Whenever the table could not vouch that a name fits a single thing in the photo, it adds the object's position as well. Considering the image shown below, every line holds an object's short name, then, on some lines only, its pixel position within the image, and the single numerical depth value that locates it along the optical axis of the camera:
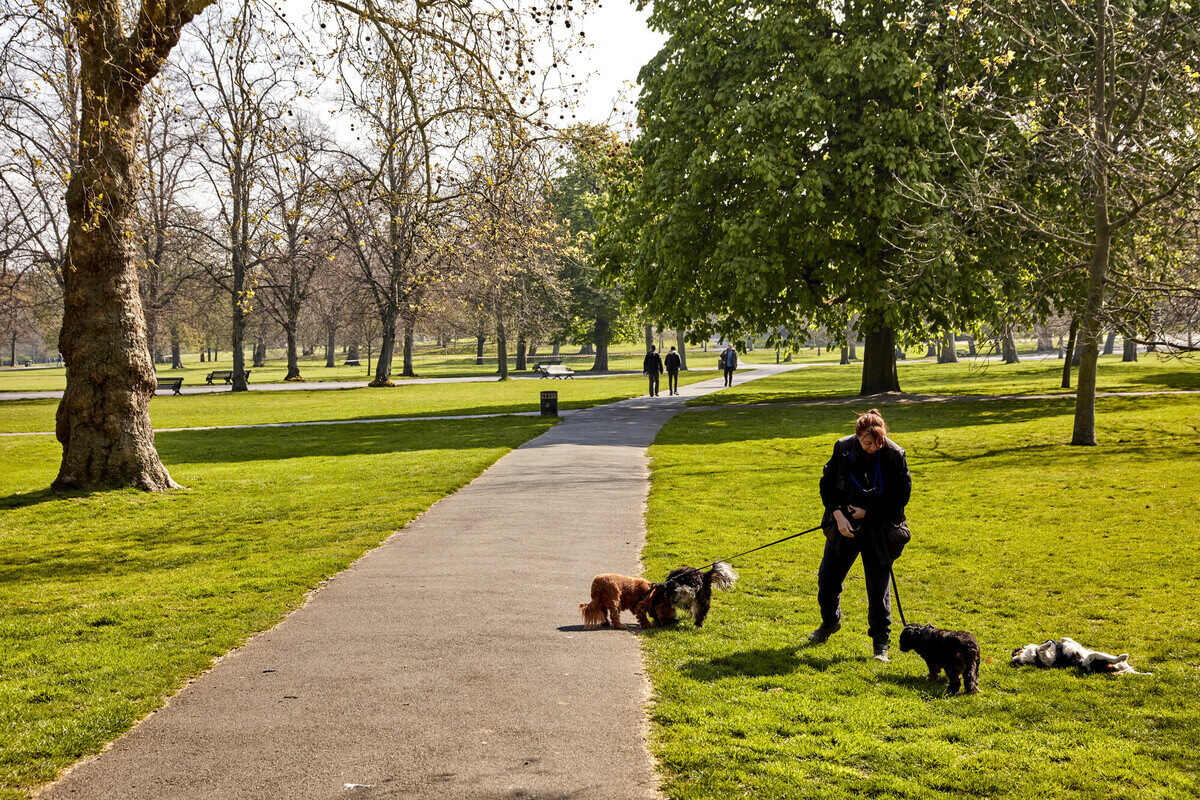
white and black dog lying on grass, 6.18
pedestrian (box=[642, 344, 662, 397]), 33.00
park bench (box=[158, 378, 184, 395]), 42.87
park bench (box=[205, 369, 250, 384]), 49.82
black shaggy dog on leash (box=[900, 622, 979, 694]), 5.64
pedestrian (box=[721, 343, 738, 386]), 40.38
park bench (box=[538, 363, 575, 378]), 56.09
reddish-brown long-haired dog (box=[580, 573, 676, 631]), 6.94
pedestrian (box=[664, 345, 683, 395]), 33.94
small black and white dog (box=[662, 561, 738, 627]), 6.91
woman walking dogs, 6.11
